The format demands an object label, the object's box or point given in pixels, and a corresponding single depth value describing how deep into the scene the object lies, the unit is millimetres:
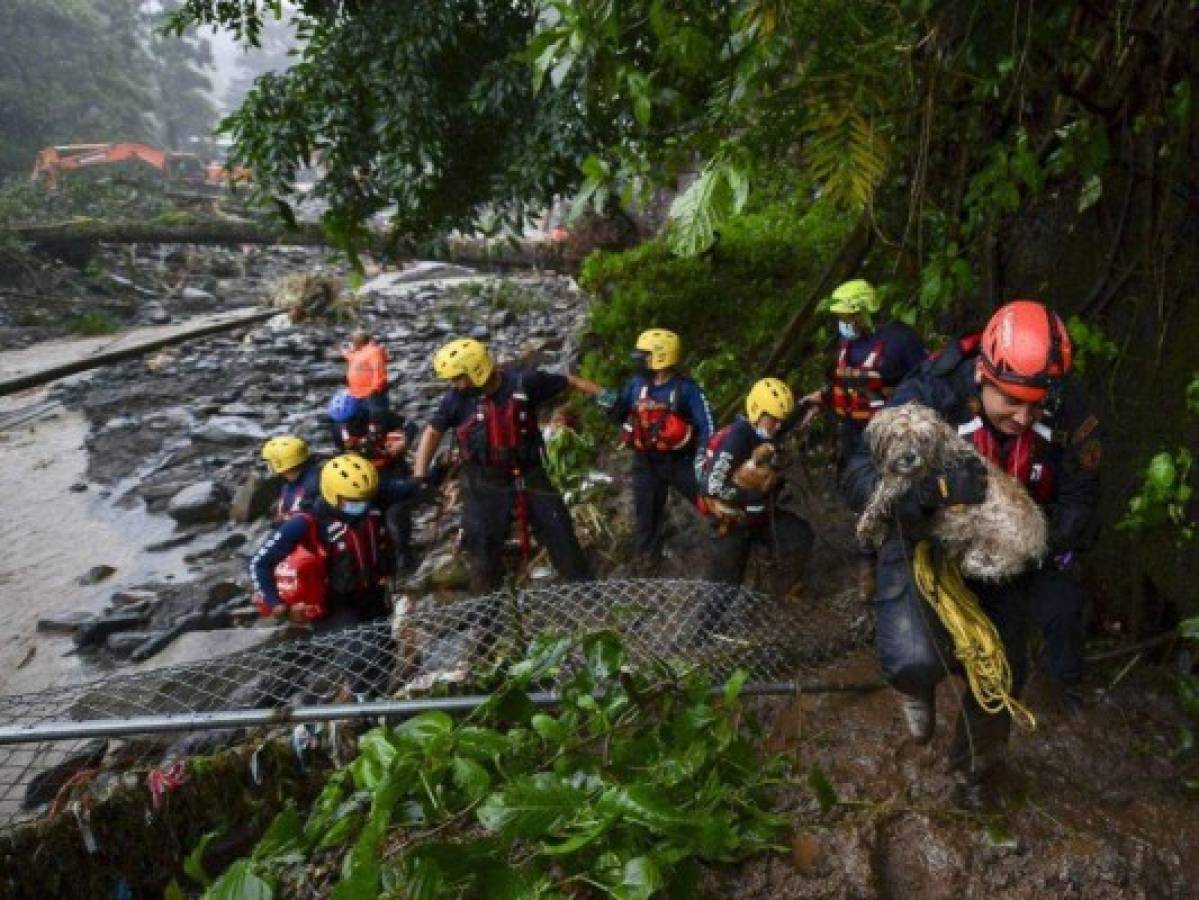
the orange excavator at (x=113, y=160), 24188
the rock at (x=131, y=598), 8031
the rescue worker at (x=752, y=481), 4539
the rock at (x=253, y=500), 9609
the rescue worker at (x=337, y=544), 4703
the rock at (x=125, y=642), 7129
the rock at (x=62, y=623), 7727
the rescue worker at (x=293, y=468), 5469
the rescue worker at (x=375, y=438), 6789
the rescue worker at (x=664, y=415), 5113
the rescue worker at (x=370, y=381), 6918
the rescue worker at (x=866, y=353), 4711
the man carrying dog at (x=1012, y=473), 2615
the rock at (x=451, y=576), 6152
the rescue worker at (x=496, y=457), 5293
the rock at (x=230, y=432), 12078
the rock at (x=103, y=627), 7398
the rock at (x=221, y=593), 7605
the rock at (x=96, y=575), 8750
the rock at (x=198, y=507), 9797
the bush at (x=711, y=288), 7457
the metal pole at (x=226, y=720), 2391
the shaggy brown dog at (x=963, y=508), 2576
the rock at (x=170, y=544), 9344
